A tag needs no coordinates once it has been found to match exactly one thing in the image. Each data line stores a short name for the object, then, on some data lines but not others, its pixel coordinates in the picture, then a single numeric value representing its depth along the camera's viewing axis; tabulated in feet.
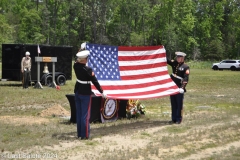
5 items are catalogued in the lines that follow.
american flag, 32.96
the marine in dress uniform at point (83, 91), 28.14
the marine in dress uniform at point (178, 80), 35.27
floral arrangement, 37.88
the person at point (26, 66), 66.13
